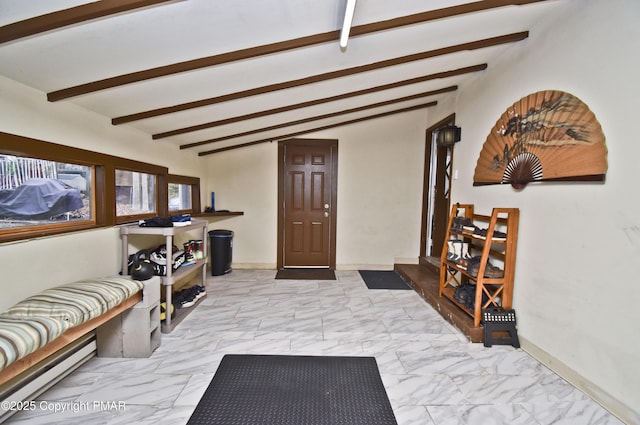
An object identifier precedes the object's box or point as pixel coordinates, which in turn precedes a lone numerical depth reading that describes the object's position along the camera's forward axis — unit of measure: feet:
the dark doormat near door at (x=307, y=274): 14.23
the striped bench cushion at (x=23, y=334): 4.00
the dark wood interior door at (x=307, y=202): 15.35
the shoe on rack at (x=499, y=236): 8.09
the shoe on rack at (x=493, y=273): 8.09
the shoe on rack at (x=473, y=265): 8.28
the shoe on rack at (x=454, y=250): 9.65
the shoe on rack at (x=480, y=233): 8.43
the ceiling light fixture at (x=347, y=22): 4.41
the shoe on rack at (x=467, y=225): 9.10
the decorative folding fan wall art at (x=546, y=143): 5.93
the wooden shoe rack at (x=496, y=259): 7.92
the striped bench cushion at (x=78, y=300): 5.04
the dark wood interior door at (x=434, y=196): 14.54
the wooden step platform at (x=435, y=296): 8.05
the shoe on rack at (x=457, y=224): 9.74
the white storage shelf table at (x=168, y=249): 8.26
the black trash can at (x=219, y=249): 14.24
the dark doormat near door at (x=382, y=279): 13.02
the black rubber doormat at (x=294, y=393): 5.25
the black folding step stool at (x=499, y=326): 7.78
